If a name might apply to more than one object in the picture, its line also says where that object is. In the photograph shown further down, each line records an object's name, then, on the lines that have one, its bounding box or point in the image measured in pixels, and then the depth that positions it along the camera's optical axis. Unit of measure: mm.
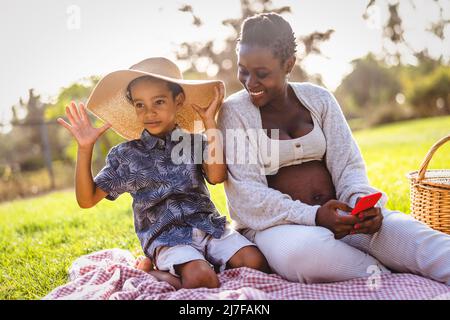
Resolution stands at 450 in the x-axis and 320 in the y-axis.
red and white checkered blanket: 2143
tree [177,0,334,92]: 5518
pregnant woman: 2311
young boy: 2543
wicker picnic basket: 2934
